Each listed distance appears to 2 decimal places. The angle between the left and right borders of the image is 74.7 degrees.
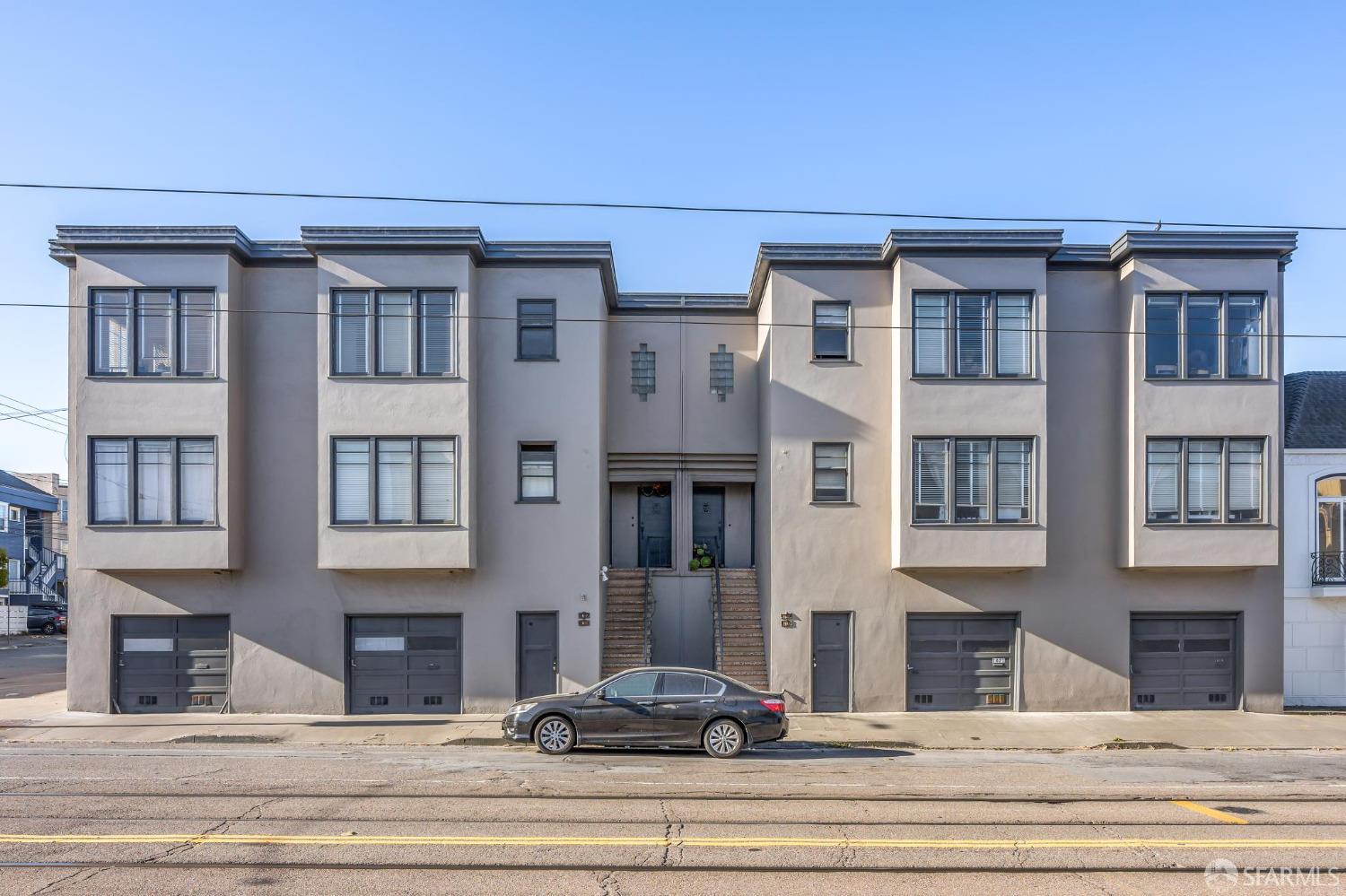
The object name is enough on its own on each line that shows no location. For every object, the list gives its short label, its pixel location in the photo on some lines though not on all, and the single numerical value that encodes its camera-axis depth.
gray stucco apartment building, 17.48
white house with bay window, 18.22
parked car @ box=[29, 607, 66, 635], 39.22
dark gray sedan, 13.72
